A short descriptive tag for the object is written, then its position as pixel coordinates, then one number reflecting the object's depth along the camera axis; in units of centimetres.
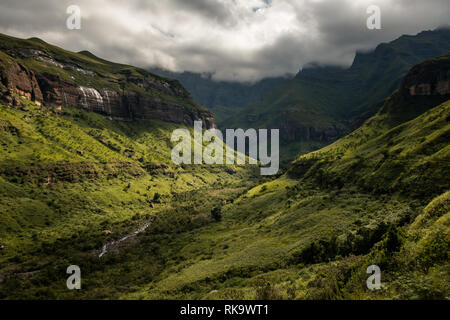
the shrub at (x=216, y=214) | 13200
